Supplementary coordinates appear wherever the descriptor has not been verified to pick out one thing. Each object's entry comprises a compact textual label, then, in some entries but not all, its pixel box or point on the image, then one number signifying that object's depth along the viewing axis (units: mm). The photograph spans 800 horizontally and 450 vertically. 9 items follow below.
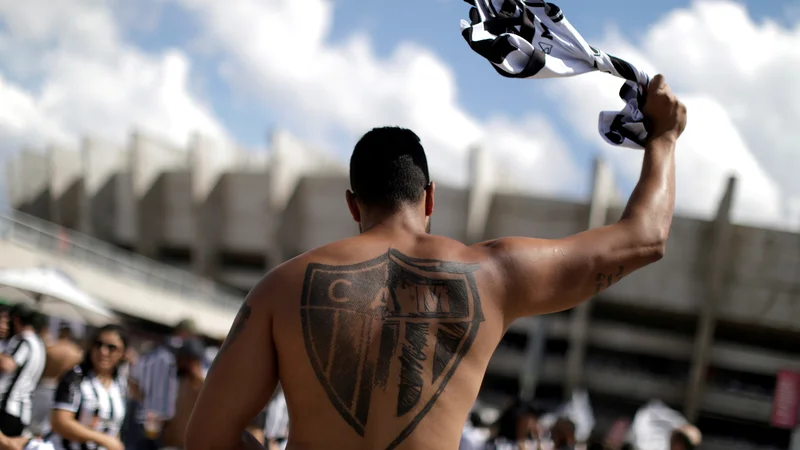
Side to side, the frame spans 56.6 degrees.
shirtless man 1698
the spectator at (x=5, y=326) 6039
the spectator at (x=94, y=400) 4324
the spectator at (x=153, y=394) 6840
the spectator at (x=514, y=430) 6398
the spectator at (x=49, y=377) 6891
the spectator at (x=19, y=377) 4918
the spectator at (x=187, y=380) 6047
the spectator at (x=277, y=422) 5980
